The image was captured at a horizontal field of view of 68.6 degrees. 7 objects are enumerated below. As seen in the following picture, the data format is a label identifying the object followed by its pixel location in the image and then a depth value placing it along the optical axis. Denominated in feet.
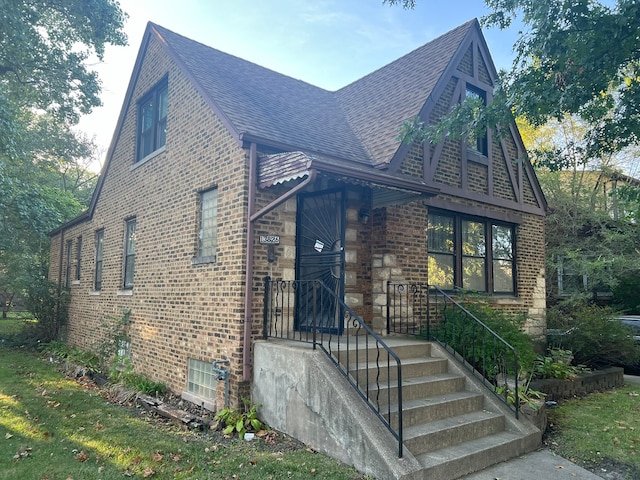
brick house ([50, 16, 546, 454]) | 21.99
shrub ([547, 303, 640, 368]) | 30.73
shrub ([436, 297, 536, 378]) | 22.52
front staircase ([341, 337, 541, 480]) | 15.78
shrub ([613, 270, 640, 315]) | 51.29
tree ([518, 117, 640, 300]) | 50.01
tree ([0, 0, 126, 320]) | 39.27
